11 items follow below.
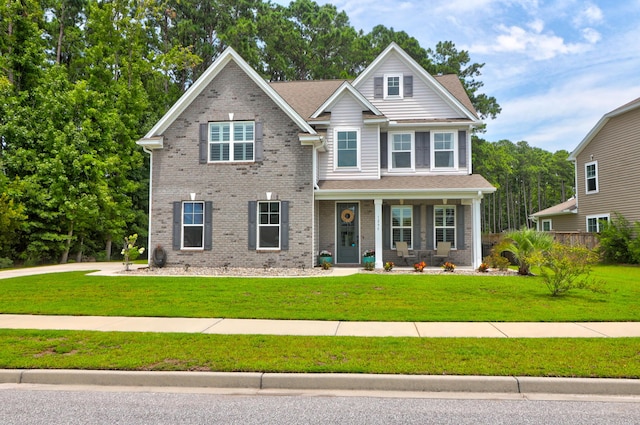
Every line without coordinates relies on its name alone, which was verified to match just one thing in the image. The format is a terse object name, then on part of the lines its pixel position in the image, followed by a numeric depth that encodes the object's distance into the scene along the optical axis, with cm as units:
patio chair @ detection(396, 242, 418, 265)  1770
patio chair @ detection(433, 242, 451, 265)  1736
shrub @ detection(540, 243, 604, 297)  1062
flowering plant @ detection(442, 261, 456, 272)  1534
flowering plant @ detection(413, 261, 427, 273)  1540
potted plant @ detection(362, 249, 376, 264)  1666
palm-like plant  1381
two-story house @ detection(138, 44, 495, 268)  1655
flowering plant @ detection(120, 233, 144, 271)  1638
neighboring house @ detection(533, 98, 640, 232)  2153
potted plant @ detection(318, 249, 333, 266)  1666
